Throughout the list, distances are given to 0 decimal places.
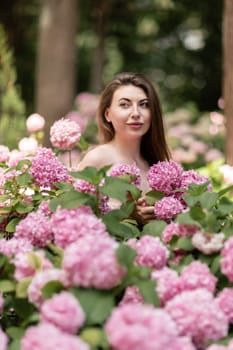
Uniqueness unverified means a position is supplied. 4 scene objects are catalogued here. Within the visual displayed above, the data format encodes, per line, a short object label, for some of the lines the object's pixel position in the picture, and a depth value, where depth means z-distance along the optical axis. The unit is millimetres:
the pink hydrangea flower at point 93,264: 1906
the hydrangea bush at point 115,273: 1784
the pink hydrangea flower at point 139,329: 1685
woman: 4084
